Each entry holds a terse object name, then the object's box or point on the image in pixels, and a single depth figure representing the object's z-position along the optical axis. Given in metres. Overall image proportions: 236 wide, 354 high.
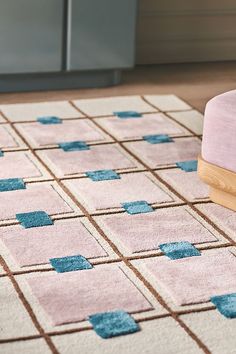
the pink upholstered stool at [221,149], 3.00
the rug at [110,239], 2.30
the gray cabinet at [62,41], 4.40
